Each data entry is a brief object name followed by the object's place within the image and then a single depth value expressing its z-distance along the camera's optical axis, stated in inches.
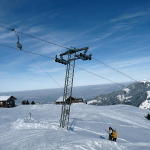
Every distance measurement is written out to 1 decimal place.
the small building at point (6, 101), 2913.4
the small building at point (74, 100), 3280.0
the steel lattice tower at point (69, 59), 1055.0
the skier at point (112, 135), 907.4
